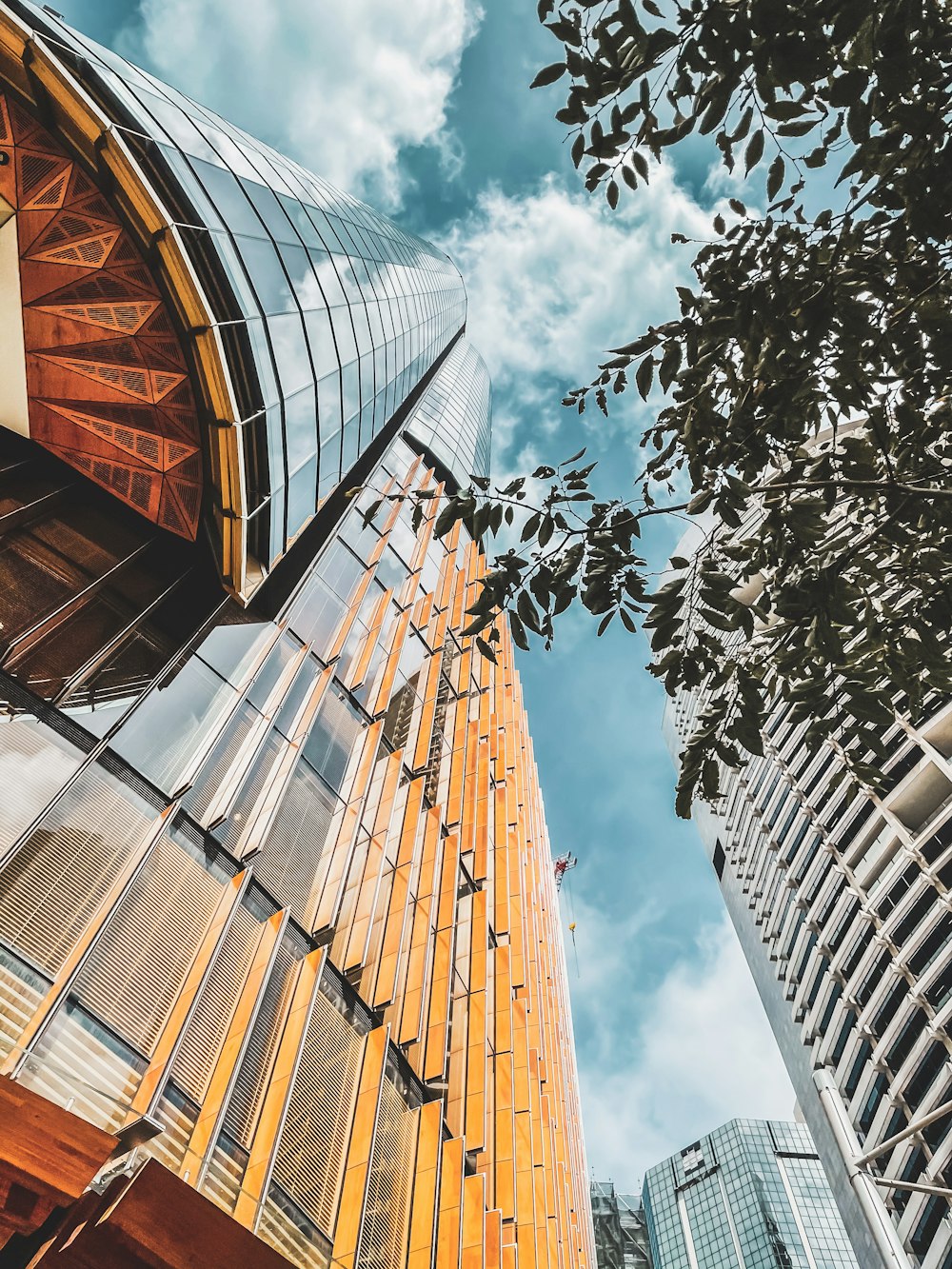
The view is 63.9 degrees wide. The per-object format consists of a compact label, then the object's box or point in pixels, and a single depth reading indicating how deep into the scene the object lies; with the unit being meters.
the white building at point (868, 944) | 29.38
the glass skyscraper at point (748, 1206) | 111.00
